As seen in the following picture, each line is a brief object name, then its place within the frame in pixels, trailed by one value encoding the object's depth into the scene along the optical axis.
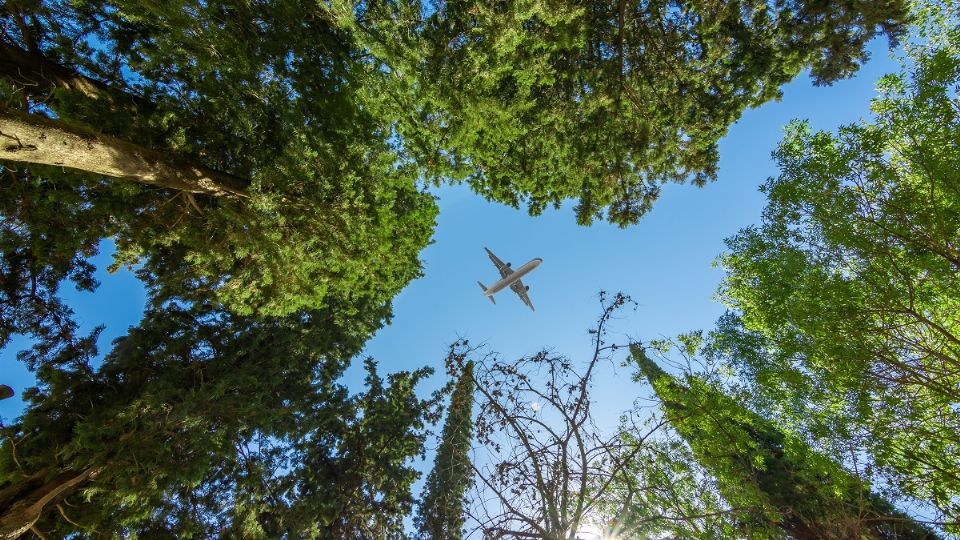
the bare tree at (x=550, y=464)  5.07
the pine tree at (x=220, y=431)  7.70
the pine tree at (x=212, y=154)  7.28
